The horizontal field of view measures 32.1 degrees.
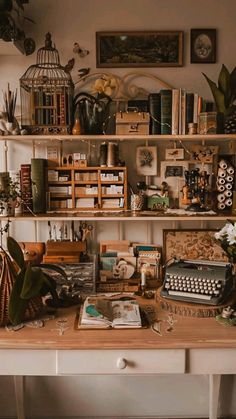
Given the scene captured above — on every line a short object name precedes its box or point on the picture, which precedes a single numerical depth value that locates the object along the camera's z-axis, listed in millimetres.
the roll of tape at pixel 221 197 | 2061
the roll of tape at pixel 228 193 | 2051
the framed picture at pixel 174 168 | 2119
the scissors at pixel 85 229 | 2150
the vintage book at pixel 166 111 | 1947
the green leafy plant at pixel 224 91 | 1965
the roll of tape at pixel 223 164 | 2049
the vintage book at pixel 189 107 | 1961
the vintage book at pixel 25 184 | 2035
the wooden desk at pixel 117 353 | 1525
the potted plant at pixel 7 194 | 1956
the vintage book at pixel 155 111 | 1972
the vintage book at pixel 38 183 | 2010
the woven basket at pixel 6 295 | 1622
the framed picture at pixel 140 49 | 2039
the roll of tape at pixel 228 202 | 2061
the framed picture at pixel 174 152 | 2107
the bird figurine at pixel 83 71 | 2064
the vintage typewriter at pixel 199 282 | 1733
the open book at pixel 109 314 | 1621
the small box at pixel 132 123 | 1964
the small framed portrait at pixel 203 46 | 2043
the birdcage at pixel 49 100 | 1924
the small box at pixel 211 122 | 1917
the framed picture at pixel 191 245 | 2168
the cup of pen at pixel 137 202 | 2057
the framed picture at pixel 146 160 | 2119
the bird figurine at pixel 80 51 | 2049
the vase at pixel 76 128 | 1938
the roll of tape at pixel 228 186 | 2049
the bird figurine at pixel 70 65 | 2064
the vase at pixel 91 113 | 1955
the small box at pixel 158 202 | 2109
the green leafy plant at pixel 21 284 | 1583
